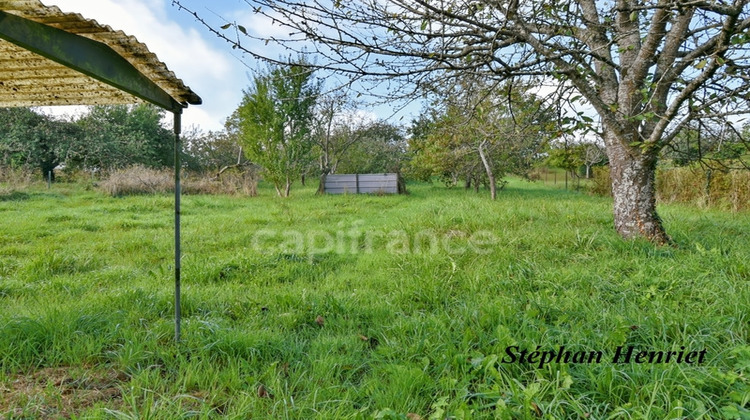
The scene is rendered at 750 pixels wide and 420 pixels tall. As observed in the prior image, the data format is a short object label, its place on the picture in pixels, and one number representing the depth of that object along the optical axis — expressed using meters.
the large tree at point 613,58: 2.84
